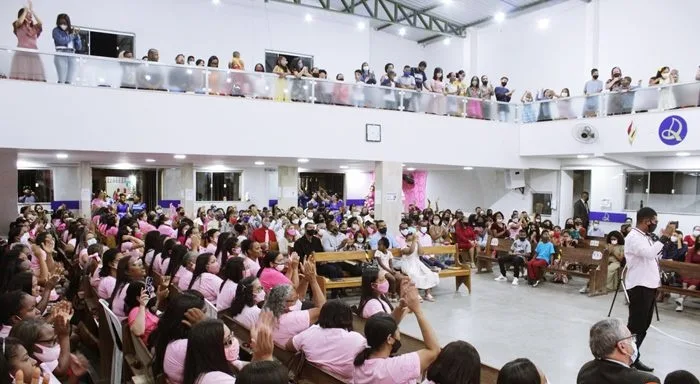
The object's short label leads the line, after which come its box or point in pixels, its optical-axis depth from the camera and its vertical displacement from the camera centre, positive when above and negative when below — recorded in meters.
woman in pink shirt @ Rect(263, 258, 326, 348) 4.53 -1.16
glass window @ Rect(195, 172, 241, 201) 19.25 -0.27
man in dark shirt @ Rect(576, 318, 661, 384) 3.15 -1.10
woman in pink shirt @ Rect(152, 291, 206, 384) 3.50 -1.09
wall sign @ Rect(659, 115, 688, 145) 12.42 +1.33
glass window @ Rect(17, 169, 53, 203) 18.05 -0.26
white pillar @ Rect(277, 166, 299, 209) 16.98 -0.24
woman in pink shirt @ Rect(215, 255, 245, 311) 5.64 -1.11
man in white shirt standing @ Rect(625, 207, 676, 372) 5.78 -0.96
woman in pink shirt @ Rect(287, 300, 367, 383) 3.83 -1.17
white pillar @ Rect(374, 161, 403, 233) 13.92 -0.33
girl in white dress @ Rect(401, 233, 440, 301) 9.67 -1.59
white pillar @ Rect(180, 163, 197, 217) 16.42 -0.32
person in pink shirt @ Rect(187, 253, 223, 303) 5.96 -1.13
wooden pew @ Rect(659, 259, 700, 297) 8.52 -1.38
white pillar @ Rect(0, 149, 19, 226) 12.78 -0.38
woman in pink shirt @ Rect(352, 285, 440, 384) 3.33 -1.13
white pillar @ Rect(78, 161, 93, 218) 15.23 -0.31
